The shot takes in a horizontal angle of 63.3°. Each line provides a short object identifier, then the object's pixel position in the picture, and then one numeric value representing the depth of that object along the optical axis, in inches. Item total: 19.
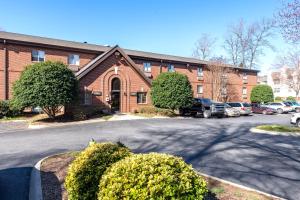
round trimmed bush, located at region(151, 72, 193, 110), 1031.0
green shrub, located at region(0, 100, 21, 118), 852.1
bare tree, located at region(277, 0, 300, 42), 417.1
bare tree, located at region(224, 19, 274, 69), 2368.6
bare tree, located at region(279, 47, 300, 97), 1886.1
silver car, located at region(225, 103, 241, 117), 1131.9
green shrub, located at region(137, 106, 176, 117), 1055.6
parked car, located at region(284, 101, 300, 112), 1533.3
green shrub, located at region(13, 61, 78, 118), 751.1
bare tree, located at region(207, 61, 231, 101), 1569.9
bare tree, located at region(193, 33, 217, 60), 2586.1
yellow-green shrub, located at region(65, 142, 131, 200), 164.6
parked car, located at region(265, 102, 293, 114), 1429.6
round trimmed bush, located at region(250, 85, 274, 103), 1734.7
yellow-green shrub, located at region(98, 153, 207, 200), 125.7
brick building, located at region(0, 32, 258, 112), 960.9
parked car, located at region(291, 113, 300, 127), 746.4
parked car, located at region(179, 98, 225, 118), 1048.2
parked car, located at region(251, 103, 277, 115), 1346.0
